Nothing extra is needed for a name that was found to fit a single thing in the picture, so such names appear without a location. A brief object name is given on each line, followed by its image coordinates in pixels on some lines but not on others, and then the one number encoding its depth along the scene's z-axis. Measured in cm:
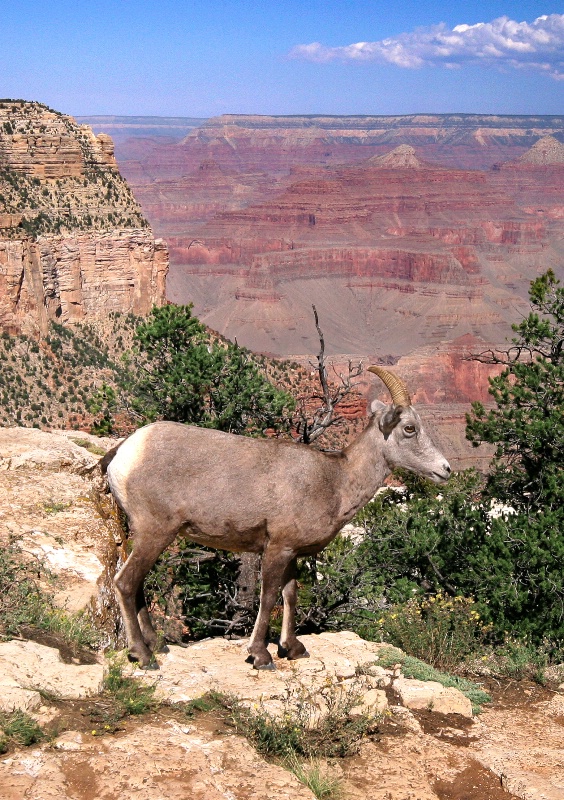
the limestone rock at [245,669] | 715
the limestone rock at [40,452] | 1222
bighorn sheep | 744
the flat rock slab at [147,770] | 536
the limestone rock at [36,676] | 609
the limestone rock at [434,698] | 741
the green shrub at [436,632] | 916
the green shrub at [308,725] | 621
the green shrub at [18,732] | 567
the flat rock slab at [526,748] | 627
